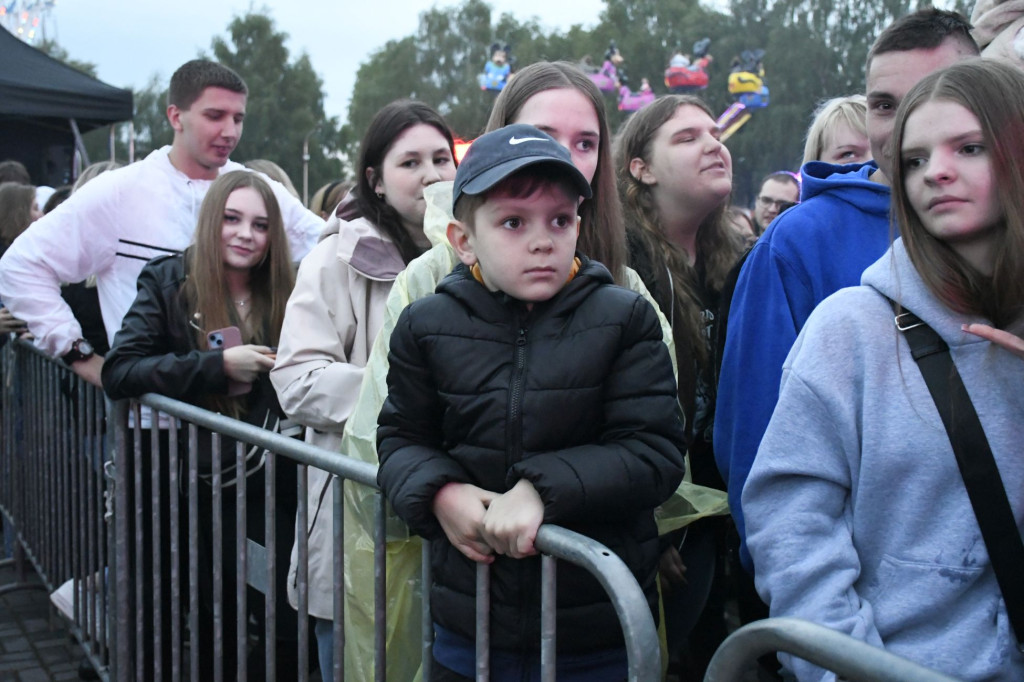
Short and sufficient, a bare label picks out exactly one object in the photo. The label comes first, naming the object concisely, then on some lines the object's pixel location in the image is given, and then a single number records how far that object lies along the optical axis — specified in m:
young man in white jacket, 4.16
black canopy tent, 10.99
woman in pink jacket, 2.76
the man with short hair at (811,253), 2.28
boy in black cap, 1.86
